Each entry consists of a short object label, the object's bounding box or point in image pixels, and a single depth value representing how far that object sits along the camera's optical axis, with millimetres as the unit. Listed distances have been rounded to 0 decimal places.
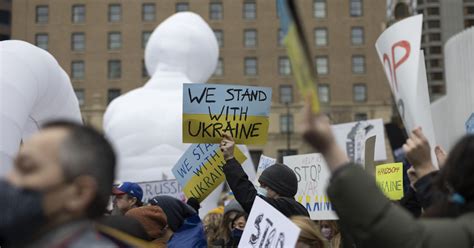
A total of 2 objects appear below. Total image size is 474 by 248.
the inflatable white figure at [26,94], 5695
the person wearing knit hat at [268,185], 4270
